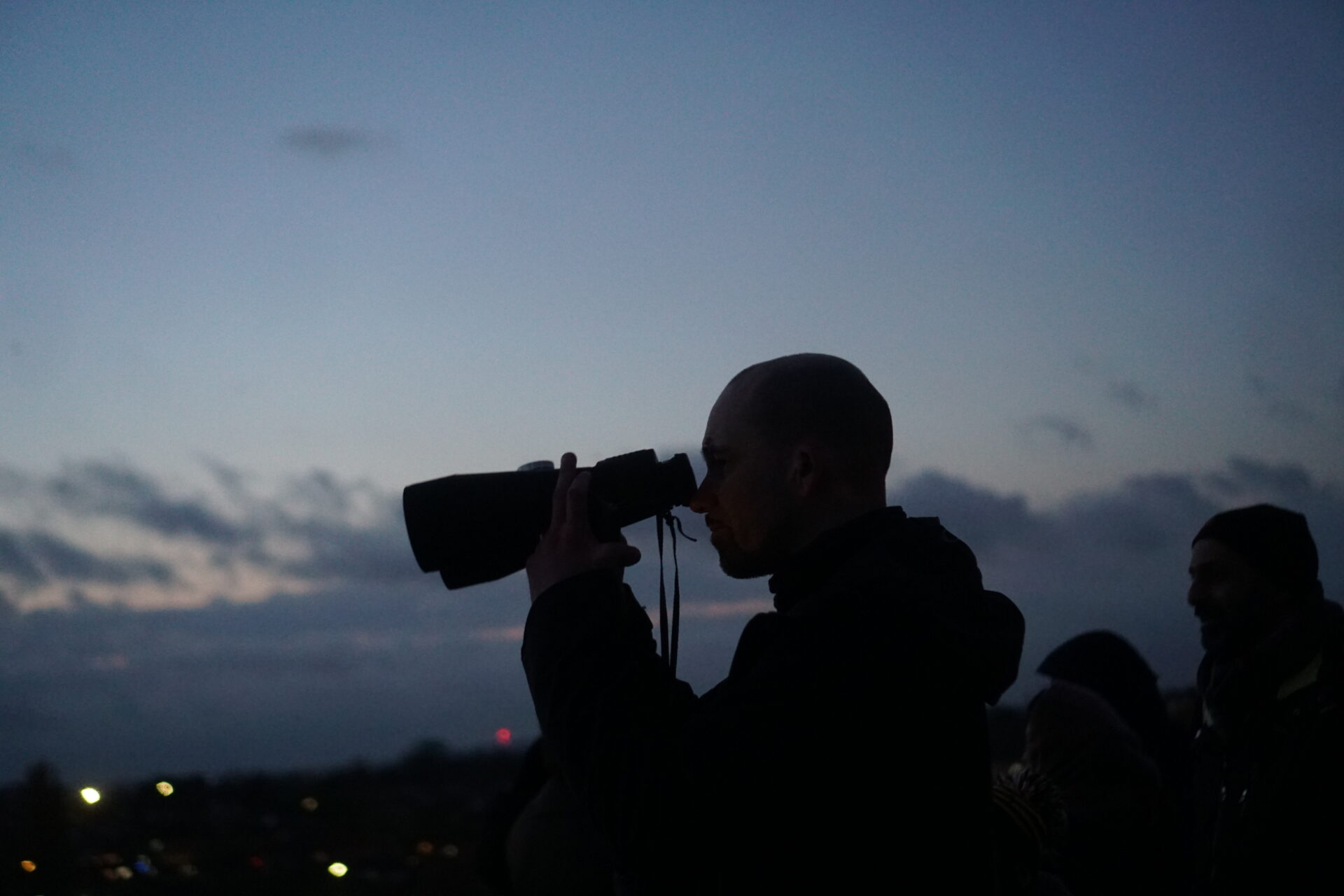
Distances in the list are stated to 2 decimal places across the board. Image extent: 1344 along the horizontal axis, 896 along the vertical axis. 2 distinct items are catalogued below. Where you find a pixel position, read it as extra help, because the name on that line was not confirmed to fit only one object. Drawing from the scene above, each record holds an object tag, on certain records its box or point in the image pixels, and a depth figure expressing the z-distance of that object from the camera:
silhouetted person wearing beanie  2.76
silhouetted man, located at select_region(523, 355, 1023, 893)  1.37
